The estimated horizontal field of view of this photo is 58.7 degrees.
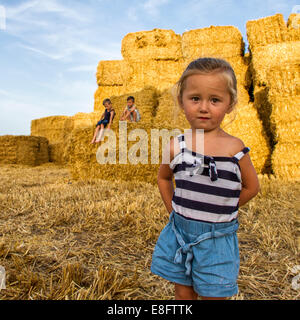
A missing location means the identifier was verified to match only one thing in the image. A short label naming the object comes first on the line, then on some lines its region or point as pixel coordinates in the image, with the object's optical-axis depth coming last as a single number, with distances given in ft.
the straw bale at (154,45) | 30.60
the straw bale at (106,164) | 15.83
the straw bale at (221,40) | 26.35
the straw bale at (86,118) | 31.73
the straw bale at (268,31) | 22.34
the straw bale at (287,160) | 16.33
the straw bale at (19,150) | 30.53
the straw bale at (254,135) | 19.07
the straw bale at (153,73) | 30.91
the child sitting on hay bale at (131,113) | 20.06
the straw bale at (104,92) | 35.96
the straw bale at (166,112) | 22.87
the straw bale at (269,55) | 20.49
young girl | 3.03
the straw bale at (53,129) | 37.04
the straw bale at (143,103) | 26.11
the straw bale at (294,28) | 22.21
